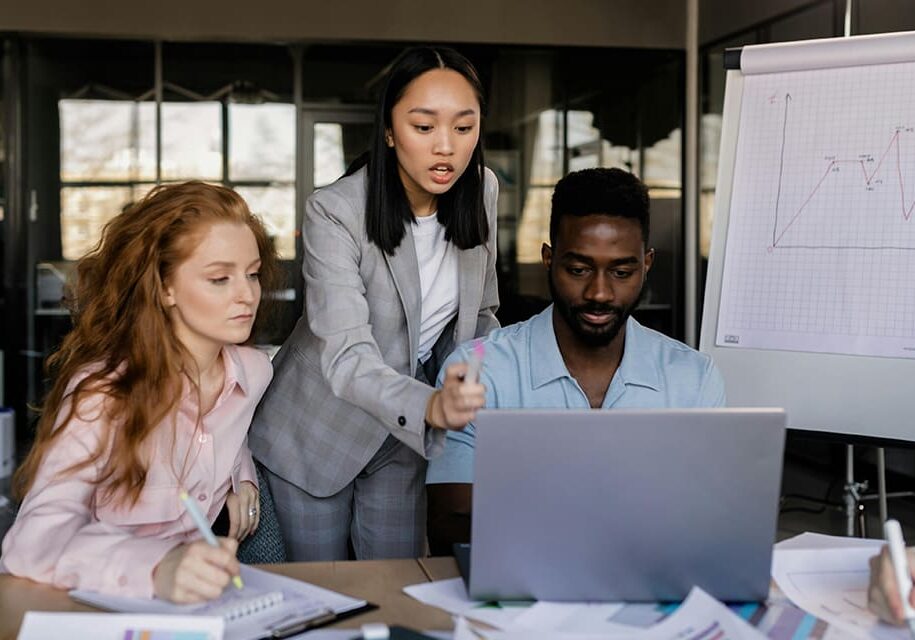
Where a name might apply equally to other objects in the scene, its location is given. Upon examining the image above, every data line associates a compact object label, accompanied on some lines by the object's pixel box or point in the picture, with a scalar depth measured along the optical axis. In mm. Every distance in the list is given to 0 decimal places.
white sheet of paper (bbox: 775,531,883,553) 1499
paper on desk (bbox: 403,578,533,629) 1264
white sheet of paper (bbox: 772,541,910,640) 1268
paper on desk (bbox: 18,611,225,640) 1163
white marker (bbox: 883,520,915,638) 1197
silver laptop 1180
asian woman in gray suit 1811
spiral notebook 1234
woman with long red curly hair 1498
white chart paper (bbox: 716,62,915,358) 2273
